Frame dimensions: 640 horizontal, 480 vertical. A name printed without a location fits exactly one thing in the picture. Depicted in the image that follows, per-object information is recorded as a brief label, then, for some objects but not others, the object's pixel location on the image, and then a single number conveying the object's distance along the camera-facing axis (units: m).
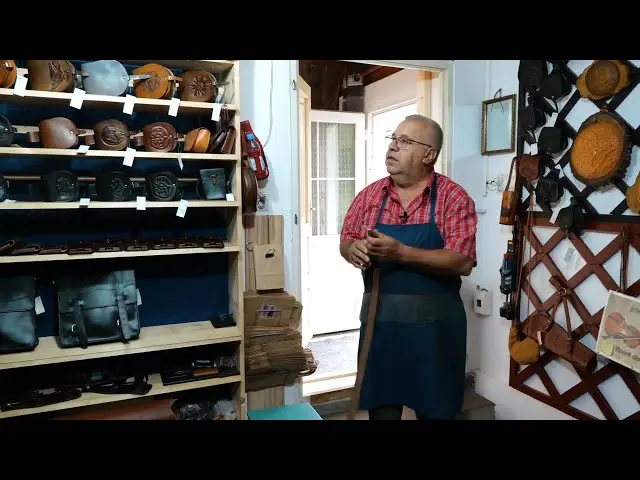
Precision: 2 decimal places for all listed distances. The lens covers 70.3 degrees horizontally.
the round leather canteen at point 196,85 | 2.04
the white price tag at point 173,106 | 1.95
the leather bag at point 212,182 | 2.11
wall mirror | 2.60
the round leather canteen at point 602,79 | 1.95
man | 1.59
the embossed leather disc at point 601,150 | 1.96
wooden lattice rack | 2.01
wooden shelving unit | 1.80
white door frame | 2.48
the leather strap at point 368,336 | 1.61
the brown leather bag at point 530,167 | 2.40
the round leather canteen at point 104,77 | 1.88
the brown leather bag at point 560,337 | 2.17
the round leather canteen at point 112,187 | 1.95
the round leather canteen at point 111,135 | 1.93
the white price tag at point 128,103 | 1.88
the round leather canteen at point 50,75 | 1.76
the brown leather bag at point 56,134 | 1.84
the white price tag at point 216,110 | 2.01
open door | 2.87
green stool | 2.33
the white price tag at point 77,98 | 1.79
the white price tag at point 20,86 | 1.71
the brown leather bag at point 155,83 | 1.96
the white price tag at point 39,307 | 2.02
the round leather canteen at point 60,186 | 1.86
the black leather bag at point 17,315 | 1.85
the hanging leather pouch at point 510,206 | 2.53
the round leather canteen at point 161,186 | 2.03
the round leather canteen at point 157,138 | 1.99
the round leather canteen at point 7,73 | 1.68
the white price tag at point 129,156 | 1.89
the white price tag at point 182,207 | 1.99
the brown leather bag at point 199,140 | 2.03
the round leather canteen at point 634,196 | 1.88
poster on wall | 1.92
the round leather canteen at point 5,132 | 1.79
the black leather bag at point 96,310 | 1.94
